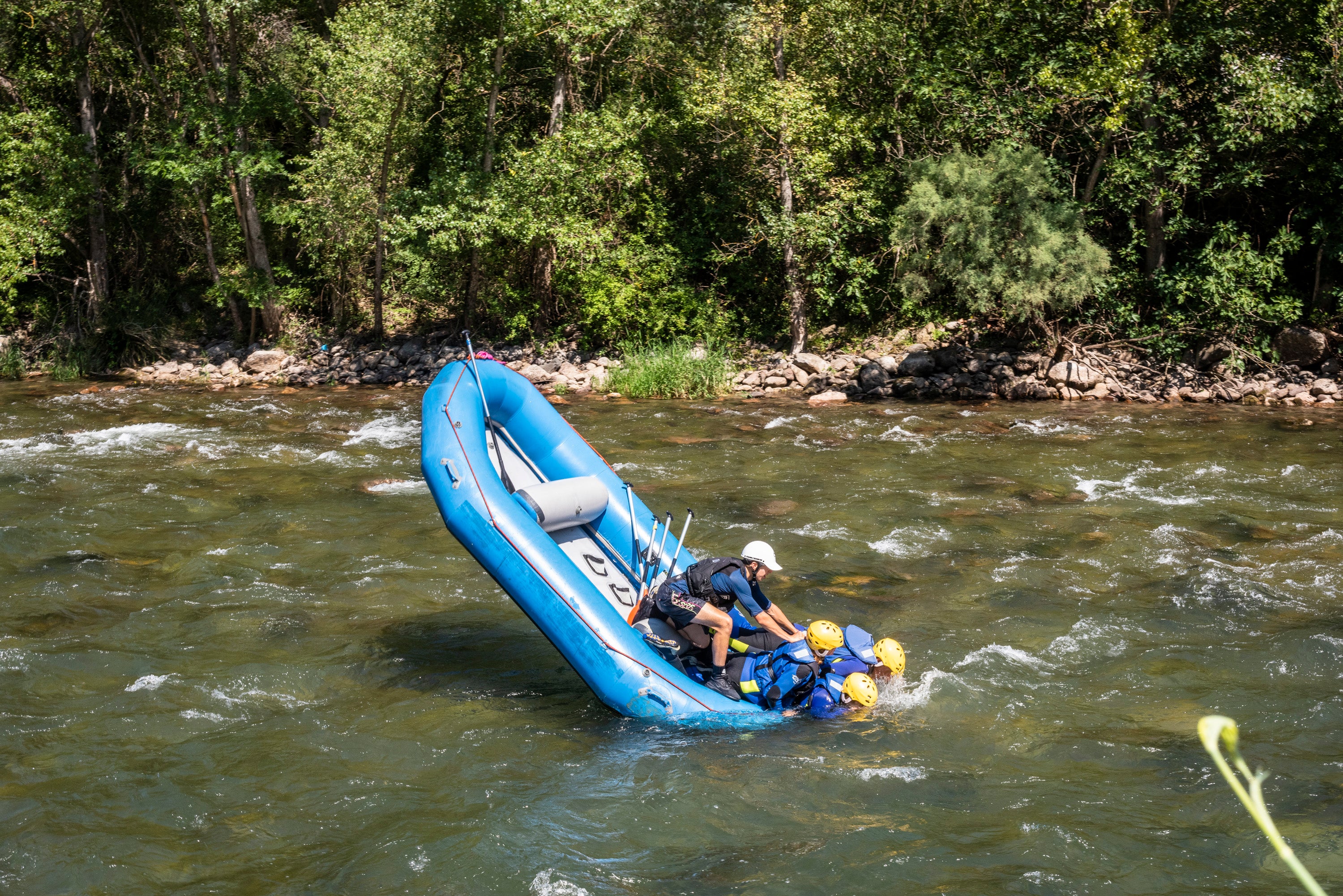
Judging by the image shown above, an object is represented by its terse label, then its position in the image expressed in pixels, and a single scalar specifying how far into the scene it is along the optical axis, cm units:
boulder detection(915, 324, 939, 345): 1605
